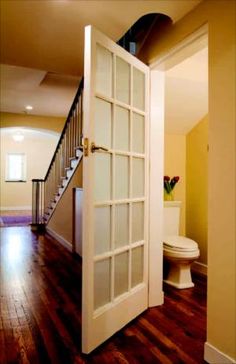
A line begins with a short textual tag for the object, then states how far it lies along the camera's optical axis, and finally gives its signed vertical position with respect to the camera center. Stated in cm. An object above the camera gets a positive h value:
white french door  179 -7
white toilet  282 -71
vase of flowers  343 -8
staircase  411 +15
